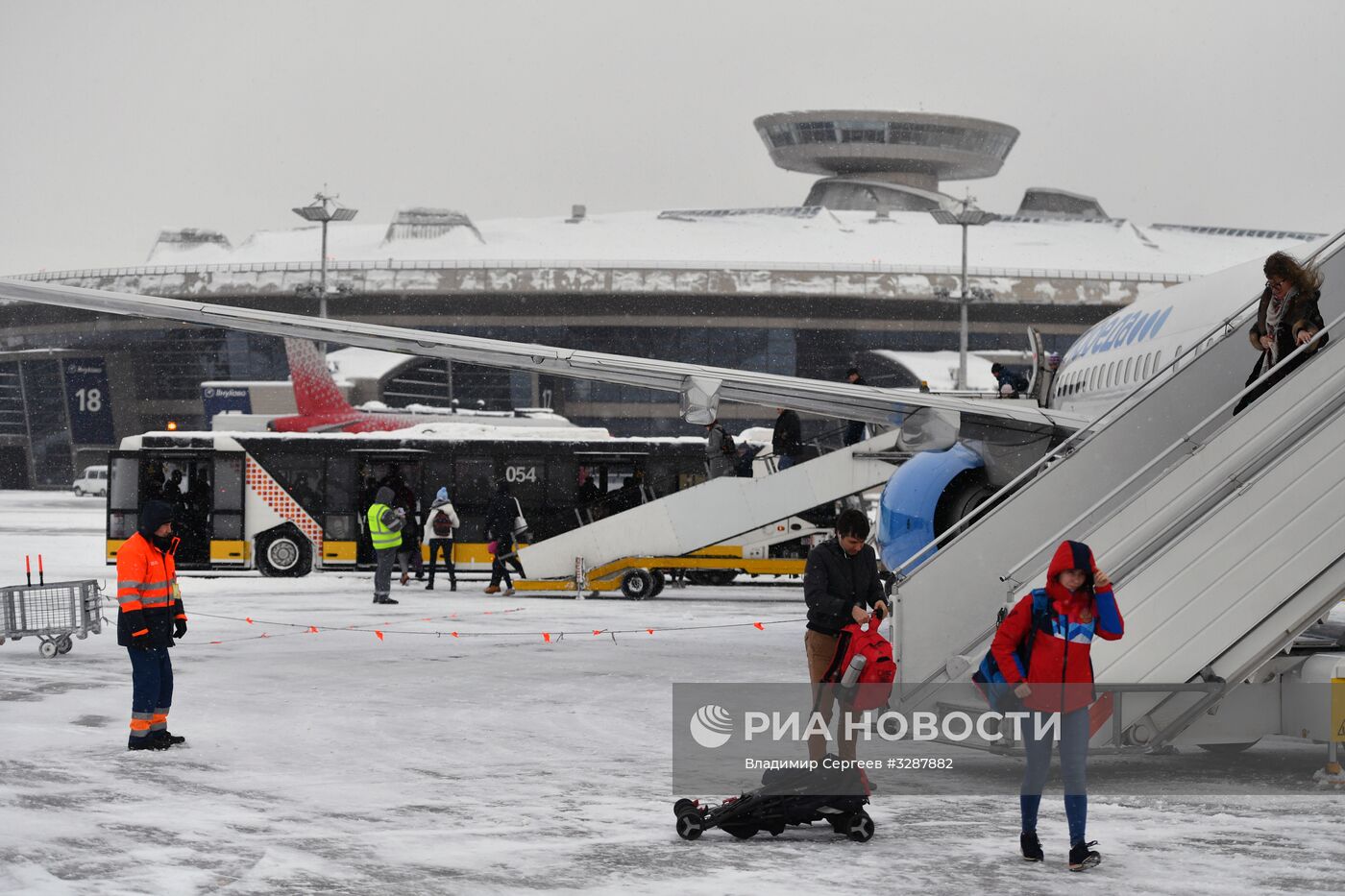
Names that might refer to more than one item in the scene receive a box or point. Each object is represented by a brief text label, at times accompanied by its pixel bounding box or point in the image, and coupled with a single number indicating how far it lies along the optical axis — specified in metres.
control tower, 145.00
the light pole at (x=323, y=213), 62.31
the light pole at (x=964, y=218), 58.00
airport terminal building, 94.31
